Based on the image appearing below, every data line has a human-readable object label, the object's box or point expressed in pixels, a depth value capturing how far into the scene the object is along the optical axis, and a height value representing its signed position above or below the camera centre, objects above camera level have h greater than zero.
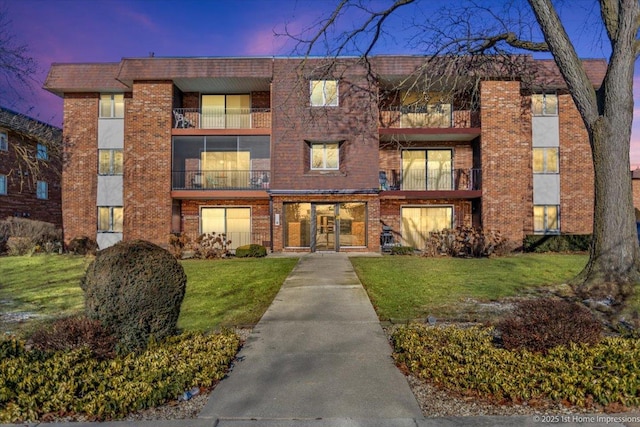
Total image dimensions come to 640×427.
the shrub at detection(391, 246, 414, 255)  18.44 -1.64
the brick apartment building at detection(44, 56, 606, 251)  19.44 +2.89
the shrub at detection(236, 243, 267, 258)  18.05 -1.66
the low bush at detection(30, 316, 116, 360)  5.06 -1.55
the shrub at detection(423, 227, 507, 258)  17.47 -1.26
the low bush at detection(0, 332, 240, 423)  3.80 -1.72
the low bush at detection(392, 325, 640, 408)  3.96 -1.67
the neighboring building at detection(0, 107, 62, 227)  24.38 +1.15
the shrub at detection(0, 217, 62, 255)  18.45 -1.08
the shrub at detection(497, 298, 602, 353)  5.04 -1.44
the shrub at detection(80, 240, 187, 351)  5.18 -1.02
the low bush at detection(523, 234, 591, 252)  18.94 -1.36
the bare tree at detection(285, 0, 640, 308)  9.20 +1.87
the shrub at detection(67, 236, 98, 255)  20.02 -1.58
